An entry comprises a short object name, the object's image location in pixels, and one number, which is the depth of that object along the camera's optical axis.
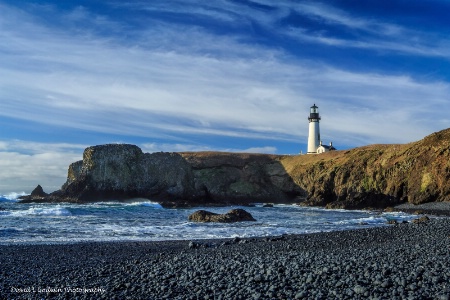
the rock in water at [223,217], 25.30
